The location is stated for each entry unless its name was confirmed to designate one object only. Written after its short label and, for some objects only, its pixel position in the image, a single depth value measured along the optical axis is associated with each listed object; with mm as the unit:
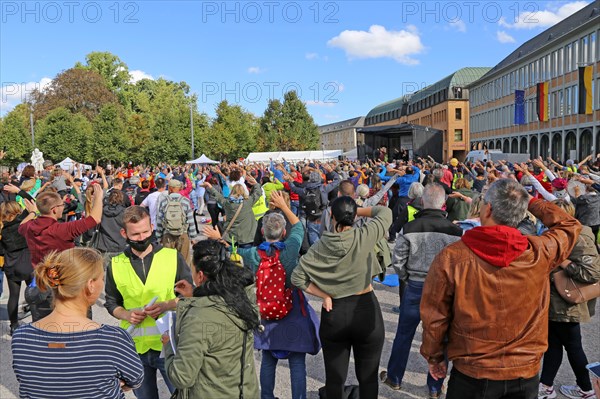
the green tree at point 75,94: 56812
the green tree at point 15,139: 50844
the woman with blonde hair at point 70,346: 2275
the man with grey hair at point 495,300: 2514
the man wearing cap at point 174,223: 6652
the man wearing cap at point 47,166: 13711
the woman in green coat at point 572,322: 3887
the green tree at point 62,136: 48188
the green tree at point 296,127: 71125
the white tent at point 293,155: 45156
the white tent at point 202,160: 31445
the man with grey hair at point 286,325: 3836
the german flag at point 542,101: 47688
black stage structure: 35062
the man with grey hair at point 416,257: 4504
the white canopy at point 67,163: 29722
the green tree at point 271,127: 71000
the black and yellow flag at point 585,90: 38469
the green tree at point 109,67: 63925
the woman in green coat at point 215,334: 2609
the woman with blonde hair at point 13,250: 6164
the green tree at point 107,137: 48750
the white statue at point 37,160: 28017
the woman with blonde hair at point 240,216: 8024
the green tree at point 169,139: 49281
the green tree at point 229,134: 53375
